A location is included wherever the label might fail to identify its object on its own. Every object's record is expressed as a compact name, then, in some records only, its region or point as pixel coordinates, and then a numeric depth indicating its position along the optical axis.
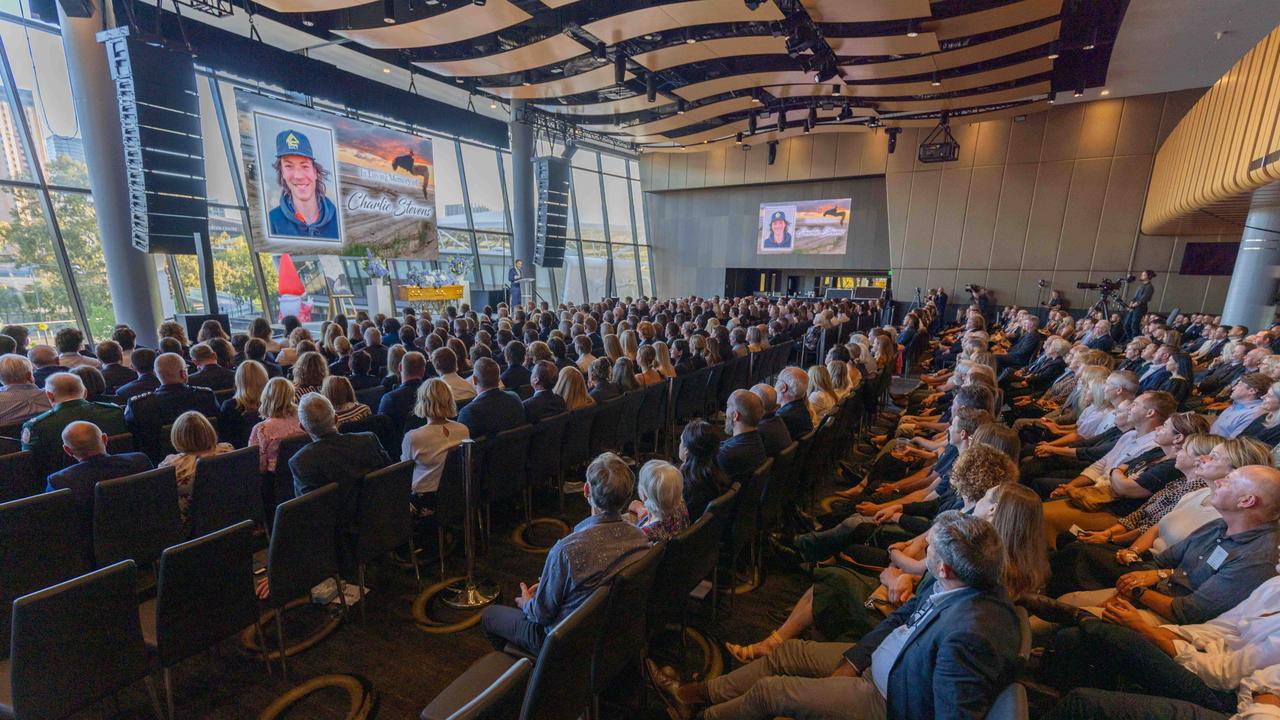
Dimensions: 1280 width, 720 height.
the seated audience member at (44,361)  4.41
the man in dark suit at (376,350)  5.82
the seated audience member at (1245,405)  3.52
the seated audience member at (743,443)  3.06
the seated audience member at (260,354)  4.86
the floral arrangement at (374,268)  10.70
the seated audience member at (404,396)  4.05
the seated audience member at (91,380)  3.80
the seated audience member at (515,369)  5.16
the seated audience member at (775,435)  3.37
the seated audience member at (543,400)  3.97
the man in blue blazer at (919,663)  1.41
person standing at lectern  12.72
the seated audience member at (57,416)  2.95
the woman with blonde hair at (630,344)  6.55
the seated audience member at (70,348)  4.62
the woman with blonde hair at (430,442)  3.11
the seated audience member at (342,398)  3.25
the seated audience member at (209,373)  4.47
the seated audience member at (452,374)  4.22
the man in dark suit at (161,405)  3.59
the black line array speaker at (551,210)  12.37
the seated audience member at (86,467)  2.39
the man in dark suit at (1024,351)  7.50
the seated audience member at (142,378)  4.11
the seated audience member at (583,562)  1.91
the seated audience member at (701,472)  2.74
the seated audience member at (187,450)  2.70
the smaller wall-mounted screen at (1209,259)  12.34
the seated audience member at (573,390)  4.18
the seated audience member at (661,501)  2.26
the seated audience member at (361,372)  4.72
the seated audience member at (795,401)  3.78
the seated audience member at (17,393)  3.54
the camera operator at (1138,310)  10.98
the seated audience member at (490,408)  3.64
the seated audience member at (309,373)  3.80
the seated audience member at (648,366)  5.34
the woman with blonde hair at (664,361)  5.61
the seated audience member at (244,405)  3.64
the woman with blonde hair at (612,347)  6.32
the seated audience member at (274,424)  3.05
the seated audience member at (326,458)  2.64
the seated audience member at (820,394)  4.27
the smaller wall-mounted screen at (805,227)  17.48
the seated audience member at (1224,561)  1.90
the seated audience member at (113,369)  4.52
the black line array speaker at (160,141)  5.92
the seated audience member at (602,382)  4.39
